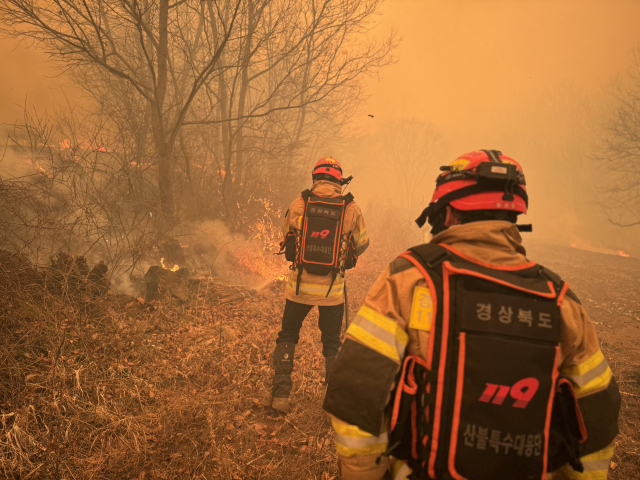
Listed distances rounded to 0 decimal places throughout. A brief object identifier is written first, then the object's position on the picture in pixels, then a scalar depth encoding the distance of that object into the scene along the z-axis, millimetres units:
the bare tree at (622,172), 15797
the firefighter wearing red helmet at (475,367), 1177
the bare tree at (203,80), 6117
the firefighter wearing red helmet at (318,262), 3561
